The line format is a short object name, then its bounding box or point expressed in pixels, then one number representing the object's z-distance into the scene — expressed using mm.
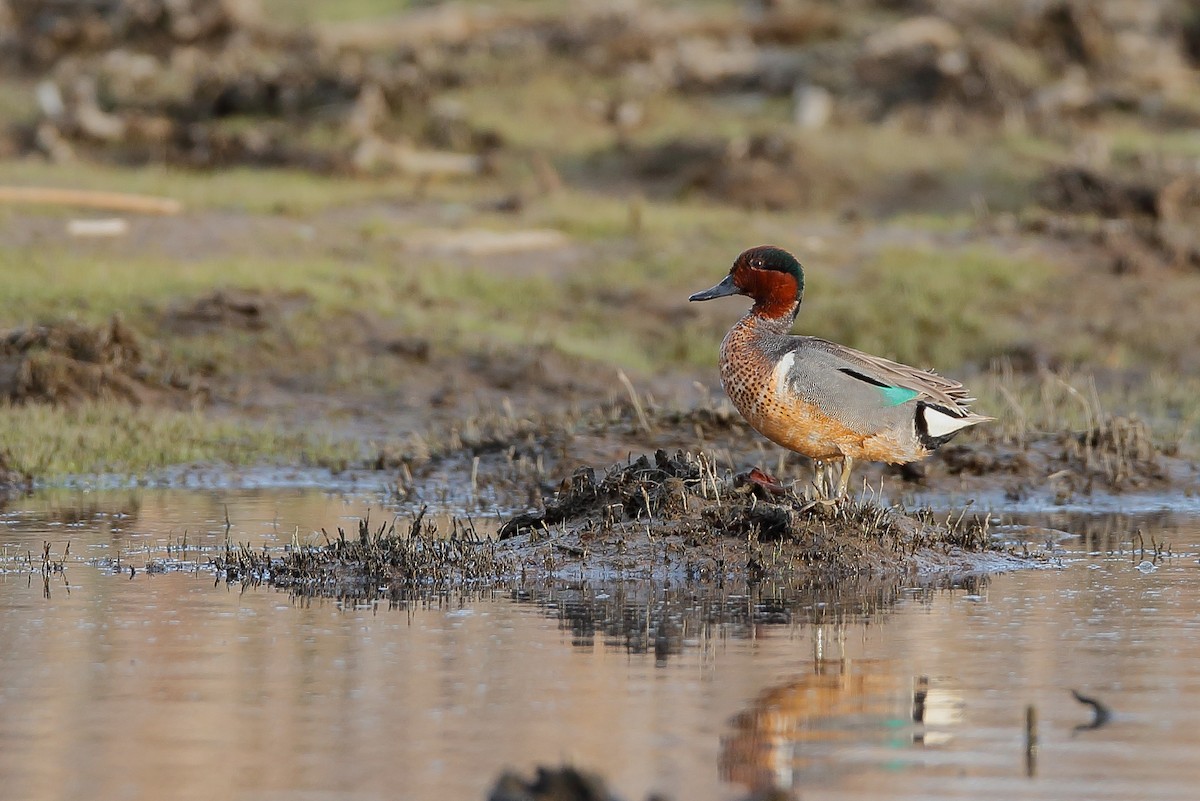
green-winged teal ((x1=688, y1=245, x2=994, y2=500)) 19344
